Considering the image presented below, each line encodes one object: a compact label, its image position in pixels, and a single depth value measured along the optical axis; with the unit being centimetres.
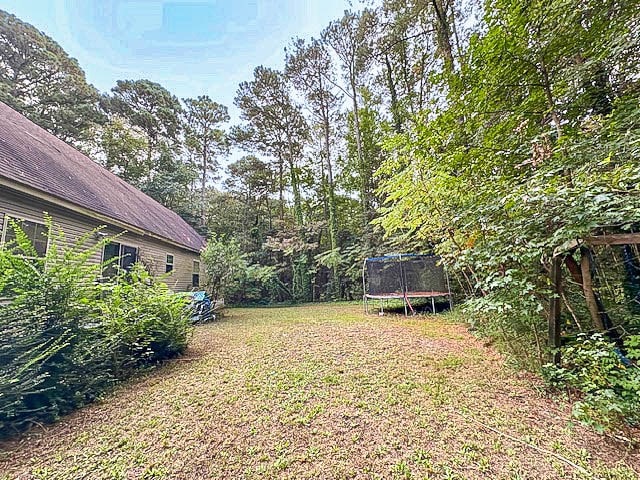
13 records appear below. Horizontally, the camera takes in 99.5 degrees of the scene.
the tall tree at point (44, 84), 1266
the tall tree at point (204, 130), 1670
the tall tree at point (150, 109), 1542
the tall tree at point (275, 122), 1305
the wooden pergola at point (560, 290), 233
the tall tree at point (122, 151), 1442
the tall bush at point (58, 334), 208
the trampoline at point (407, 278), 762
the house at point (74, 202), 445
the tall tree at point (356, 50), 1075
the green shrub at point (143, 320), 312
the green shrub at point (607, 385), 171
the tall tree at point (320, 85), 1216
